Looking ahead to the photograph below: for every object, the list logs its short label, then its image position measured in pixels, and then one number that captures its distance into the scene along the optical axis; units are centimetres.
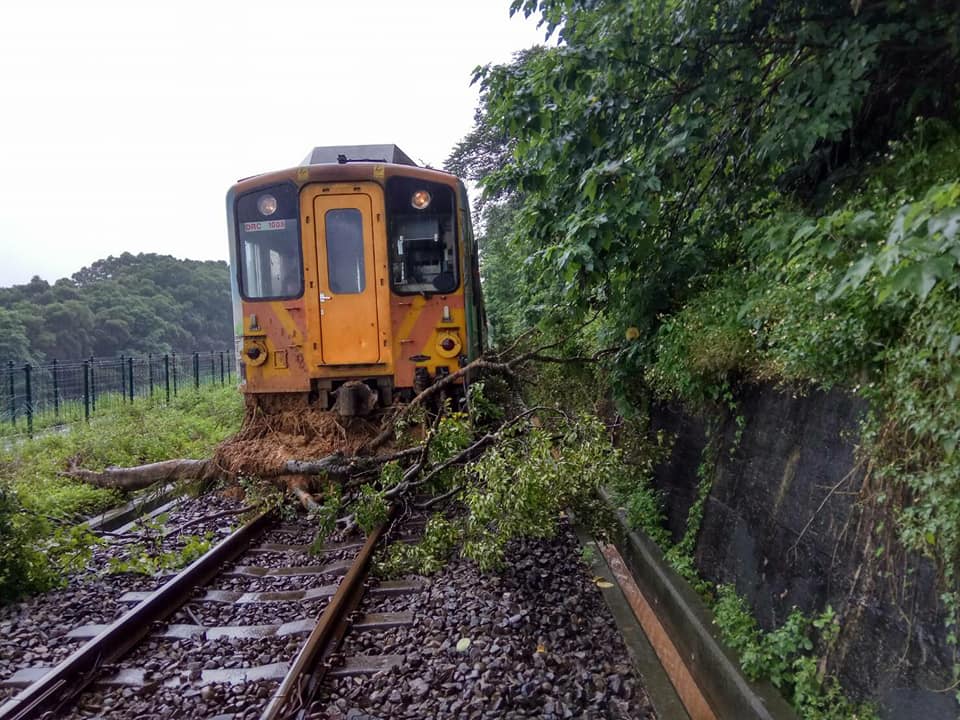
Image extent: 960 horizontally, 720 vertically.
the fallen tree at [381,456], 460
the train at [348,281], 660
